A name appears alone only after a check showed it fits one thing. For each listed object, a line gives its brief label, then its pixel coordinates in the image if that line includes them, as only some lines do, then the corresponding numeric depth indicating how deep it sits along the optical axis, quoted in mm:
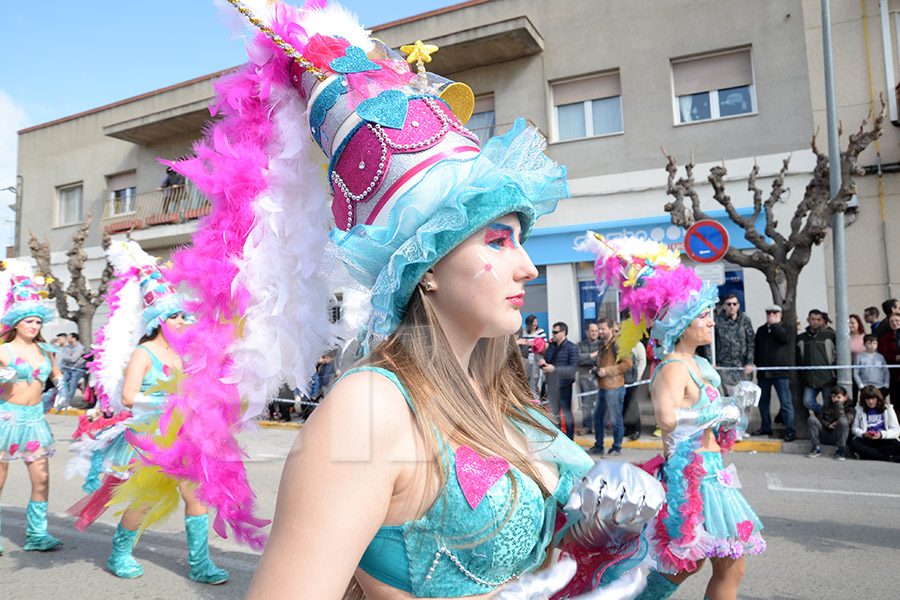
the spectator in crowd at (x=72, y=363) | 14430
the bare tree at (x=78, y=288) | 14672
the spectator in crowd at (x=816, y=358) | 8719
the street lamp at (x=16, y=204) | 22062
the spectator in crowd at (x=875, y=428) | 7594
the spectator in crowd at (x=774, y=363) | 8875
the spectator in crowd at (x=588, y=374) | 8678
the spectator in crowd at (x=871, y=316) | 9273
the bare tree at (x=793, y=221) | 8545
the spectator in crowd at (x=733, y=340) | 8883
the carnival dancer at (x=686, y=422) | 3193
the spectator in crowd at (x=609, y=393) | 8008
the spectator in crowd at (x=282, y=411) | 7750
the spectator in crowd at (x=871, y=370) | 8367
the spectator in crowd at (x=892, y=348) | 8297
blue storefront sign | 11594
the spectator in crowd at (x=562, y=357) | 8438
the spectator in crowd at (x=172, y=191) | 18266
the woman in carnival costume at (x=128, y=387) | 4336
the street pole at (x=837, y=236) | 8531
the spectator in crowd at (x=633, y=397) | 7605
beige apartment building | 11273
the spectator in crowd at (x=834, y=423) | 7914
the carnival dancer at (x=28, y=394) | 5156
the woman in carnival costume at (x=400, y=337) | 1224
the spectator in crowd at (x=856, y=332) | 9203
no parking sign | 8047
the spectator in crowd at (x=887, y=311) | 8491
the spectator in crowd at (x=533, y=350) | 8680
